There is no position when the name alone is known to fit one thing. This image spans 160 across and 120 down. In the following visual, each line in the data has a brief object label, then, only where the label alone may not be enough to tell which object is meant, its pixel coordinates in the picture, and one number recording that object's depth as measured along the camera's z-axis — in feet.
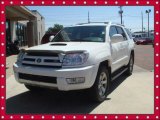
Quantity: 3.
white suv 14.94
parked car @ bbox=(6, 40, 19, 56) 61.55
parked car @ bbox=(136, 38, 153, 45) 124.16
